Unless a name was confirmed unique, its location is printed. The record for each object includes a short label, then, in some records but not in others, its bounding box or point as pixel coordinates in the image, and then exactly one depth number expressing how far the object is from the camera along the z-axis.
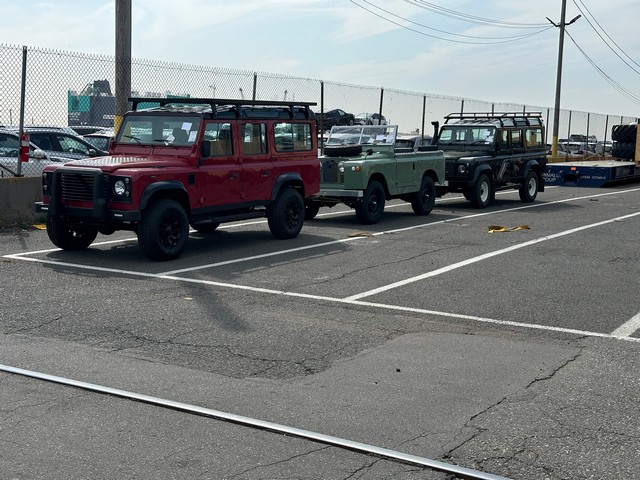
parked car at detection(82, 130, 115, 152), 21.77
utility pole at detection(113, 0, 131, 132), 16.44
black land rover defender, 19.98
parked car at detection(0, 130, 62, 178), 16.00
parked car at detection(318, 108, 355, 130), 29.08
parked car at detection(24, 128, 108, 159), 17.95
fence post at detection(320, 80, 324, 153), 22.84
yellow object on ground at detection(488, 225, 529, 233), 15.52
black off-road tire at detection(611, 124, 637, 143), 31.64
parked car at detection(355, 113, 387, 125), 25.75
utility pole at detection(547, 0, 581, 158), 37.38
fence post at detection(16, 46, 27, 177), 15.02
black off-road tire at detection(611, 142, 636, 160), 31.52
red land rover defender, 11.20
